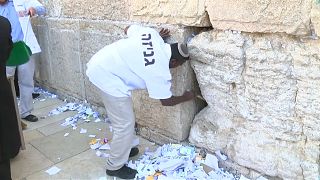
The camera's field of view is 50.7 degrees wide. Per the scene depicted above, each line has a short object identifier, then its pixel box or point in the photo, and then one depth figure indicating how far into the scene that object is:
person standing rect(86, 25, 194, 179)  2.71
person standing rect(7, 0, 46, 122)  4.40
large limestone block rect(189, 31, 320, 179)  2.50
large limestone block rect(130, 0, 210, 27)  3.01
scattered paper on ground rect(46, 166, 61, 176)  3.24
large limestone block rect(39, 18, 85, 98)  4.69
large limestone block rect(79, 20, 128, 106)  3.90
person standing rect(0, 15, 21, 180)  2.83
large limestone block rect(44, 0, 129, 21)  3.75
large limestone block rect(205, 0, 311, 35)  2.38
